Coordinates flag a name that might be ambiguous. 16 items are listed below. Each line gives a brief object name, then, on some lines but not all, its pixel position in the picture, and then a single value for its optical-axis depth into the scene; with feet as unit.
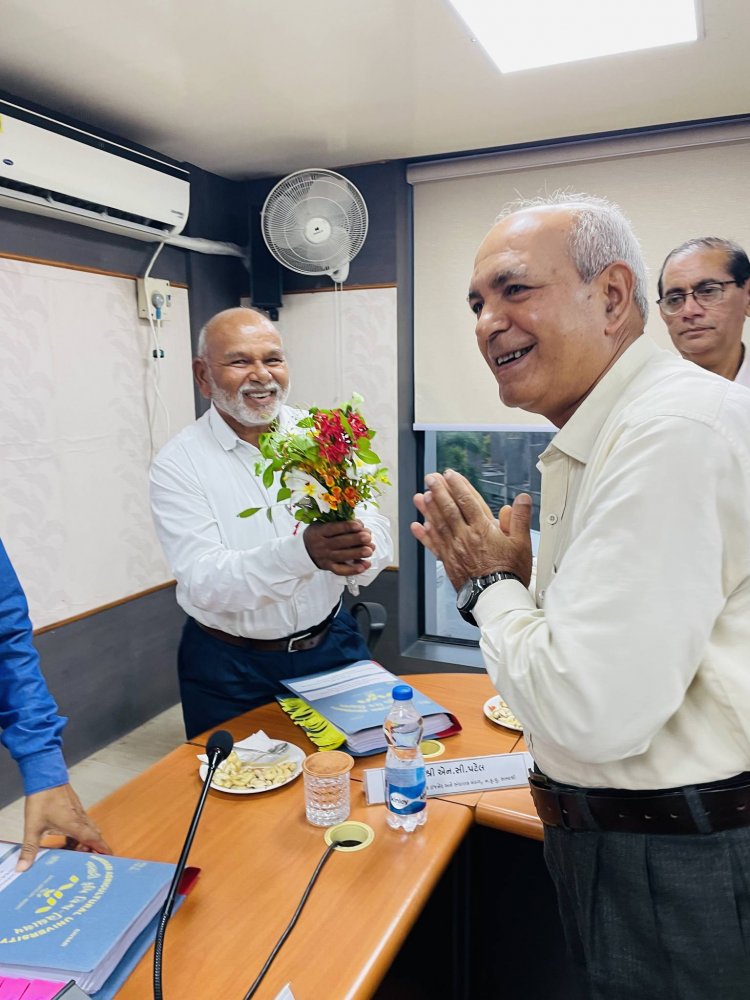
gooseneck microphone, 2.83
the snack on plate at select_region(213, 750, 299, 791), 4.74
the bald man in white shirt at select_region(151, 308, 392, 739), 6.08
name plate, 4.56
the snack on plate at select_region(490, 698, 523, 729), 5.59
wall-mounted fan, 10.59
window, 12.30
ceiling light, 6.63
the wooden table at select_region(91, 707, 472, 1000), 3.21
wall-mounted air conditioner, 8.16
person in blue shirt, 3.95
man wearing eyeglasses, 7.86
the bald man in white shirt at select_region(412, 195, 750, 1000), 2.79
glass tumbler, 4.27
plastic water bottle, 4.18
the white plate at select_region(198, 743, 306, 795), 4.88
